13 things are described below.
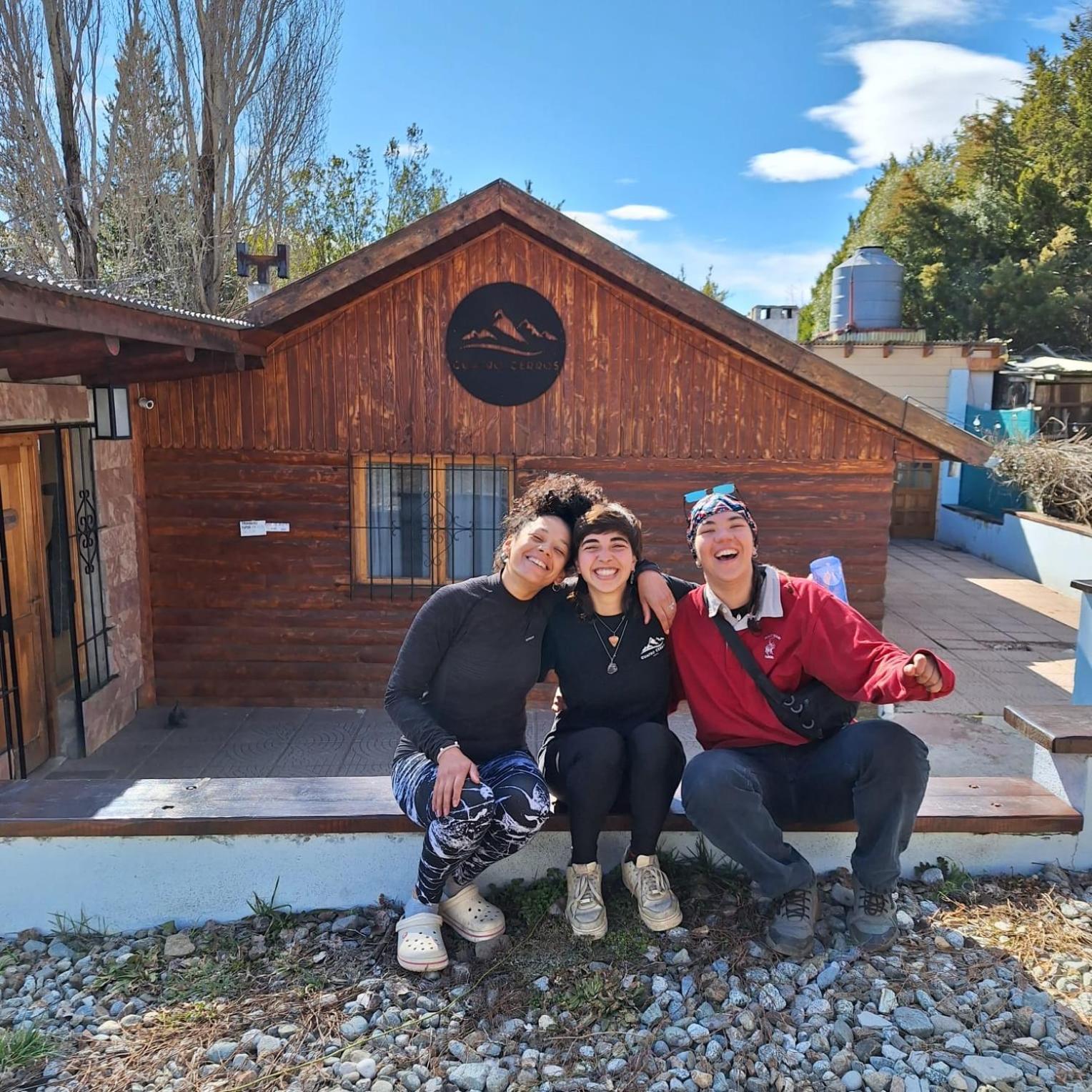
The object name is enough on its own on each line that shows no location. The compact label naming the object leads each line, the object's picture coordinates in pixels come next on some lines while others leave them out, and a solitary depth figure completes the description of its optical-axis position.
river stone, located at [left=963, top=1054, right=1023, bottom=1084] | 2.31
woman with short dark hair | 2.88
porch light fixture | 6.53
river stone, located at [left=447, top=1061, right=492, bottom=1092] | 2.38
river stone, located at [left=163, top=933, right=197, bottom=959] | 2.93
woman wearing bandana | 2.74
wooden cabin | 7.19
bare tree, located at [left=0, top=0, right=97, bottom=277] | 12.20
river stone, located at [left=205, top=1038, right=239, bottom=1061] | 2.47
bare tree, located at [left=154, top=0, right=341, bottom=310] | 13.91
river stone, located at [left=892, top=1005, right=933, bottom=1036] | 2.49
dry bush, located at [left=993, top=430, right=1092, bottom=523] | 12.15
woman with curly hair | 2.79
